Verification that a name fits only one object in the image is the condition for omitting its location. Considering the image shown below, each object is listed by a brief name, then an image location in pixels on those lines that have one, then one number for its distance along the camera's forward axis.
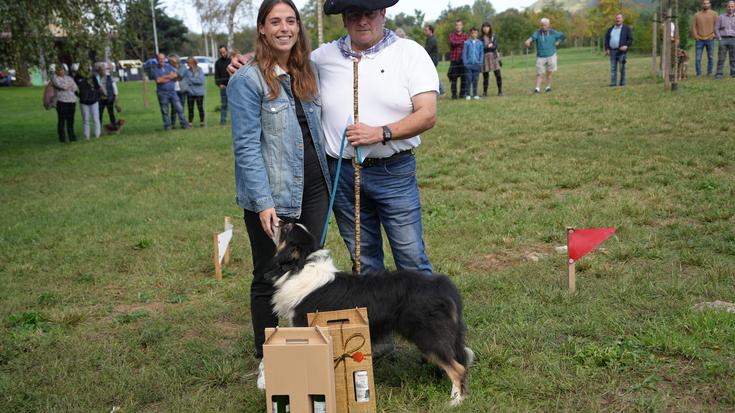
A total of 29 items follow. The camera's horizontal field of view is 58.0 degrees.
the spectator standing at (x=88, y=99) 17.38
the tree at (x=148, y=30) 15.85
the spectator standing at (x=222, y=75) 18.55
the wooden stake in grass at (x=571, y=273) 5.15
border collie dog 3.60
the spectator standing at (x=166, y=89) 18.27
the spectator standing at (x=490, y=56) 18.77
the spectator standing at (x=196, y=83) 18.78
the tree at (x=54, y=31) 13.24
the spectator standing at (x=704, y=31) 18.09
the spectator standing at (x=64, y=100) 16.54
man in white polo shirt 3.72
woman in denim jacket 3.67
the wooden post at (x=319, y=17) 23.24
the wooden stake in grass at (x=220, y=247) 6.22
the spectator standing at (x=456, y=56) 18.98
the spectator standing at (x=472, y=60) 18.02
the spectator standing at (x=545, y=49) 18.12
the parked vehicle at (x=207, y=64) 56.78
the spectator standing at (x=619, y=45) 17.80
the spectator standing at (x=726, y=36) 17.16
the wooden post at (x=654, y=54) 19.45
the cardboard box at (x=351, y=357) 3.49
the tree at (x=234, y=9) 41.69
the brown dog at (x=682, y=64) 18.07
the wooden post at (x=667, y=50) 15.12
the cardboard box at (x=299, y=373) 3.23
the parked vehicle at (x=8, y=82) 46.12
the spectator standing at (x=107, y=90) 18.69
